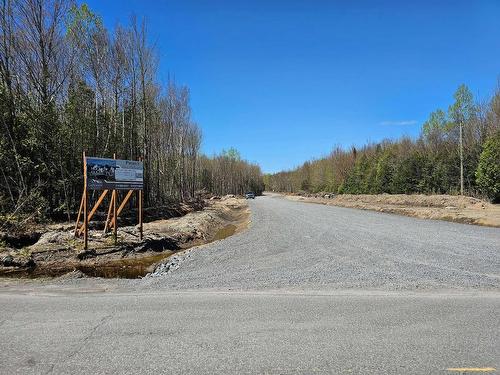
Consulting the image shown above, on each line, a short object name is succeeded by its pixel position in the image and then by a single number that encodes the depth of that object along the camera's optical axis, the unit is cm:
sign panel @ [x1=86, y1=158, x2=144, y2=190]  1441
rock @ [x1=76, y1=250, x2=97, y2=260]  1313
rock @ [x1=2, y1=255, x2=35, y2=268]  1198
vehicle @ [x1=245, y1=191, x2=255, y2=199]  8404
